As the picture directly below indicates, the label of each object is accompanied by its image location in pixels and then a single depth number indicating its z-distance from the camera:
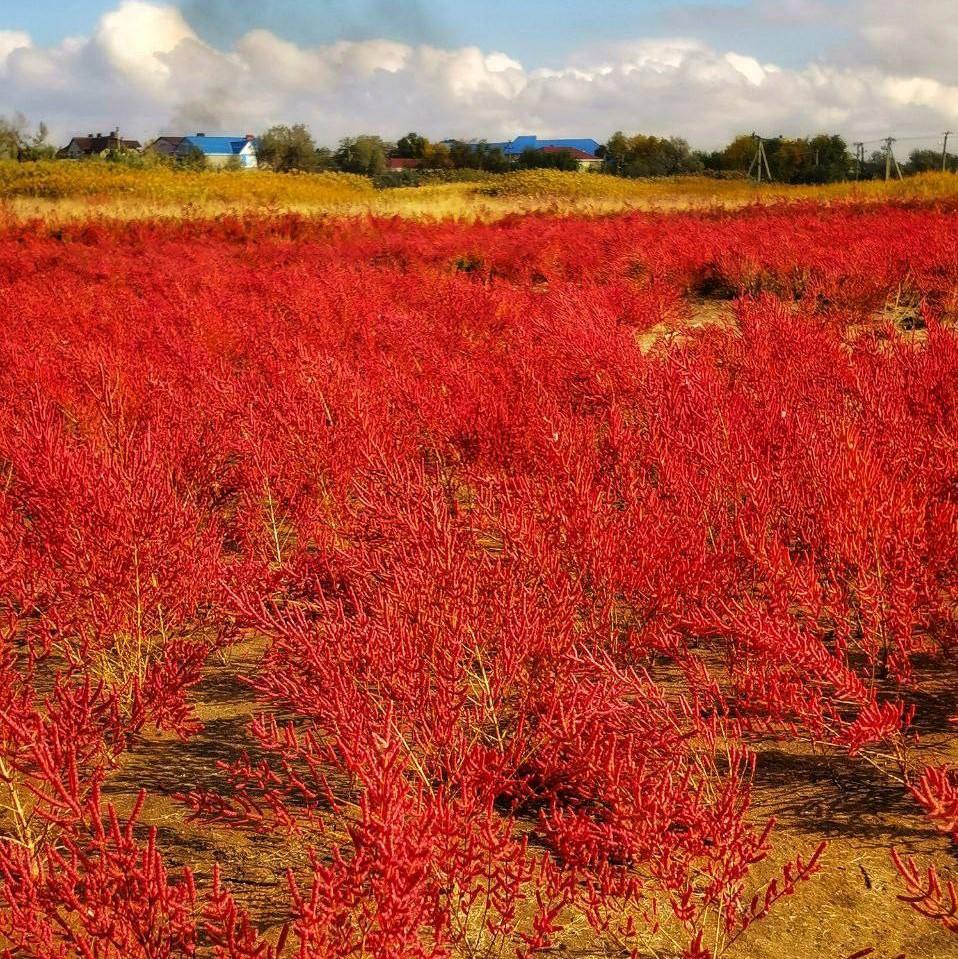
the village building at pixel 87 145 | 65.75
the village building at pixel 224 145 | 75.88
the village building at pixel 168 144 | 74.69
